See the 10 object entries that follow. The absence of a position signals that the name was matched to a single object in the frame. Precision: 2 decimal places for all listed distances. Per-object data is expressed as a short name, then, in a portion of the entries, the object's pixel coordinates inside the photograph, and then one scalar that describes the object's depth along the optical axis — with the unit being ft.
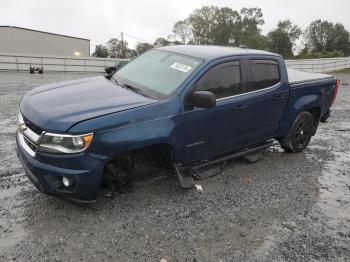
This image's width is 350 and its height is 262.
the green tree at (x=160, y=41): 232.94
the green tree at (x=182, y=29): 254.06
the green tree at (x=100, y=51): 217.07
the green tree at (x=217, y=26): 242.58
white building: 134.31
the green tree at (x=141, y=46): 230.07
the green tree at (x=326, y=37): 245.24
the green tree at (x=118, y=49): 218.65
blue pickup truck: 12.55
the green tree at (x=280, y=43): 222.69
